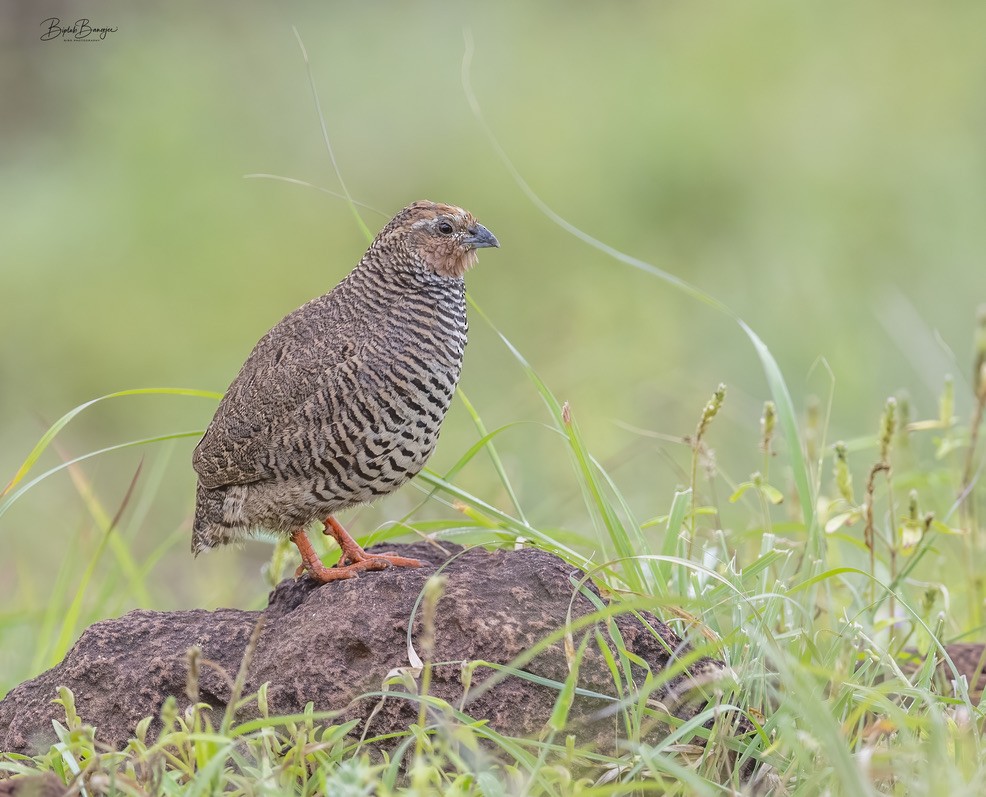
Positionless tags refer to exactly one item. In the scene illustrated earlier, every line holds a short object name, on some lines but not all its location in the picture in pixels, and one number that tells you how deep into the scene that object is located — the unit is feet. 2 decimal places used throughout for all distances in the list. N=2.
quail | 26.14
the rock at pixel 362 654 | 21.50
